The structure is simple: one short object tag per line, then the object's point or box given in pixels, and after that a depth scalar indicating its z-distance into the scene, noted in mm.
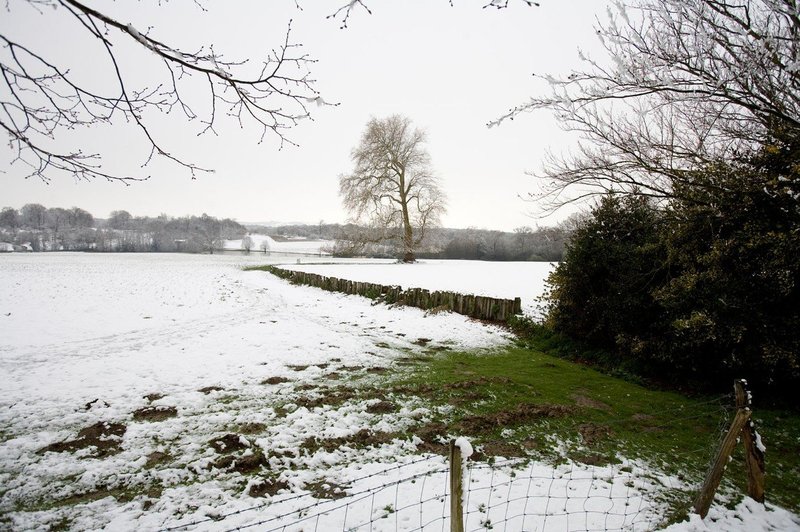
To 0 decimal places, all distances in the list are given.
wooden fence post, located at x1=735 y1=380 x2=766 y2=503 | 3534
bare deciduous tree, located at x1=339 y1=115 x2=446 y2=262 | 30828
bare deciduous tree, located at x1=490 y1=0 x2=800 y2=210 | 4039
